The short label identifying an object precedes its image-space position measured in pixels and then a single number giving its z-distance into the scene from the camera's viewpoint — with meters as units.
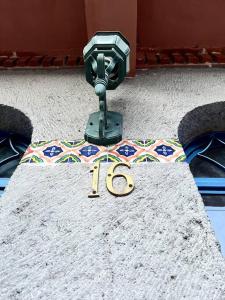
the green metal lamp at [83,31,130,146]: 1.25
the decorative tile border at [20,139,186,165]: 1.23
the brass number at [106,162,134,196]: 1.07
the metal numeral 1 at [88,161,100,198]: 1.08
